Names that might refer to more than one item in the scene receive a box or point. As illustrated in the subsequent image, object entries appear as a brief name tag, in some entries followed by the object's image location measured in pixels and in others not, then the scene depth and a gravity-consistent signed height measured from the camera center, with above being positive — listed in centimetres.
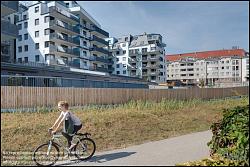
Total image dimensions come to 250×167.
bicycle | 672 -156
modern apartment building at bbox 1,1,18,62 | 3035 +658
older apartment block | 10645 +776
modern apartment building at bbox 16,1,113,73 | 5294 +1013
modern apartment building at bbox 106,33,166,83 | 8769 +903
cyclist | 720 -90
